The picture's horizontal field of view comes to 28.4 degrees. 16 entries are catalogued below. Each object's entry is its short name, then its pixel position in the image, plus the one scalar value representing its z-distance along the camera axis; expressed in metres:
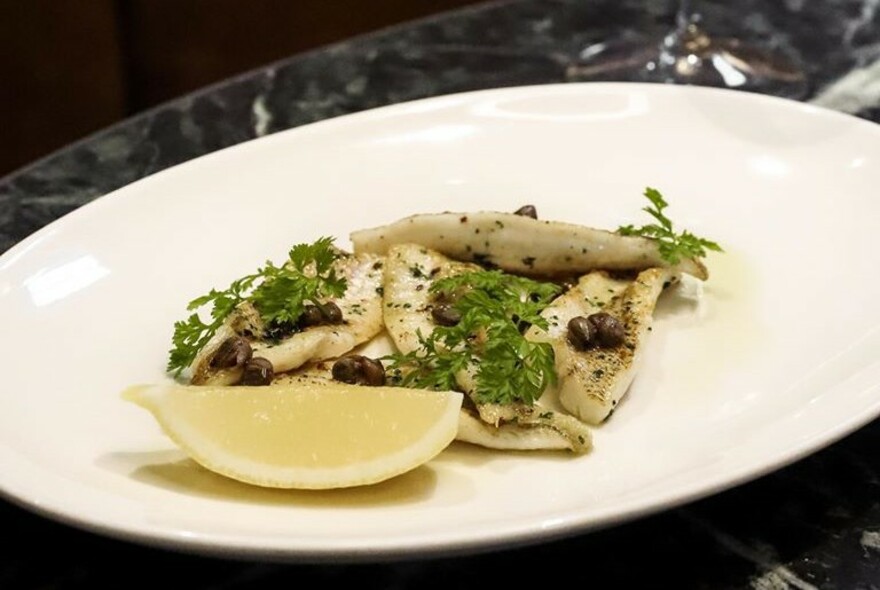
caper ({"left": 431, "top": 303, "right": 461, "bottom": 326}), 0.48
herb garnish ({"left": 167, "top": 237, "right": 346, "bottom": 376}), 0.46
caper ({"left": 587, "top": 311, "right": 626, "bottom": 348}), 0.47
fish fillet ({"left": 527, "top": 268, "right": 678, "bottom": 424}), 0.45
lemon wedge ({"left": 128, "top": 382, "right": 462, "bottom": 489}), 0.40
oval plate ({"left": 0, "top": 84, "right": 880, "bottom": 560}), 0.39
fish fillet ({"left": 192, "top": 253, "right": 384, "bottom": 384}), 0.46
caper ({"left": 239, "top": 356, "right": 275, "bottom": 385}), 0.45
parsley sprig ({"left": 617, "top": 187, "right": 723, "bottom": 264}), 0.50
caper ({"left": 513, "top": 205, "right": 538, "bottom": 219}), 0.52
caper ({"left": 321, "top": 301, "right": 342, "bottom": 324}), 0.48
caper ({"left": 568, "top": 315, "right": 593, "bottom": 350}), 0.47
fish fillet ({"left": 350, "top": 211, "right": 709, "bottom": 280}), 0.51
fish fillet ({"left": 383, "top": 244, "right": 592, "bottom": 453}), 0.43
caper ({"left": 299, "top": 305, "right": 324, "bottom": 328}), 0.48
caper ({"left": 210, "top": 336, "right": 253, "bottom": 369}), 0.45
